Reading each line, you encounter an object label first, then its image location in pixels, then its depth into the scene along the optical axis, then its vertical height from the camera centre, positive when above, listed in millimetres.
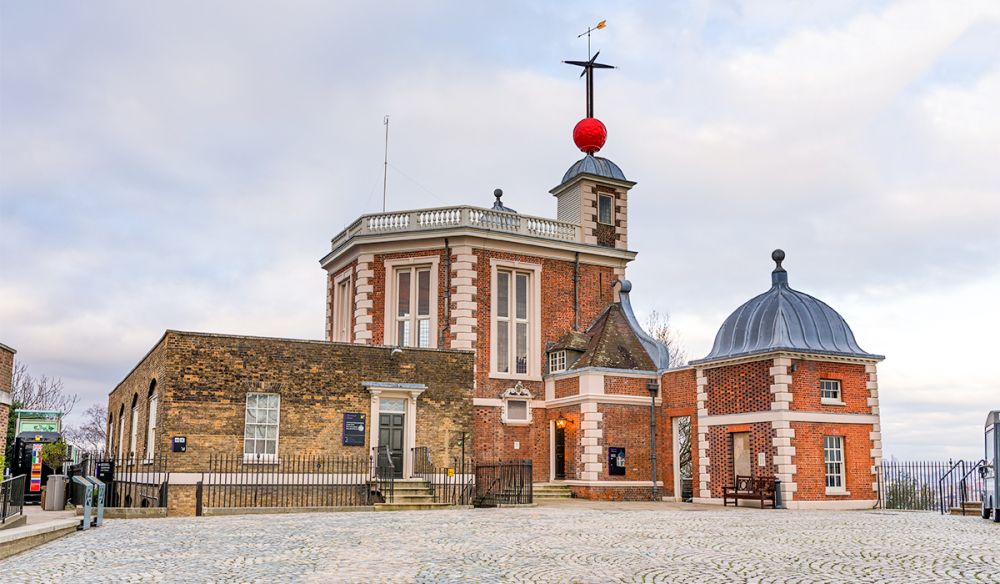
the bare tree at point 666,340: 49500 +4518
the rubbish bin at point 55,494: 21312 -1732
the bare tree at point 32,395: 56700 +1472
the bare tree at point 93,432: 65562 -929
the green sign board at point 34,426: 31750 -263
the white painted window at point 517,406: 29969 +553
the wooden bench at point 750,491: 24438 -1766
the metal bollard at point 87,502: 16438 -1473
